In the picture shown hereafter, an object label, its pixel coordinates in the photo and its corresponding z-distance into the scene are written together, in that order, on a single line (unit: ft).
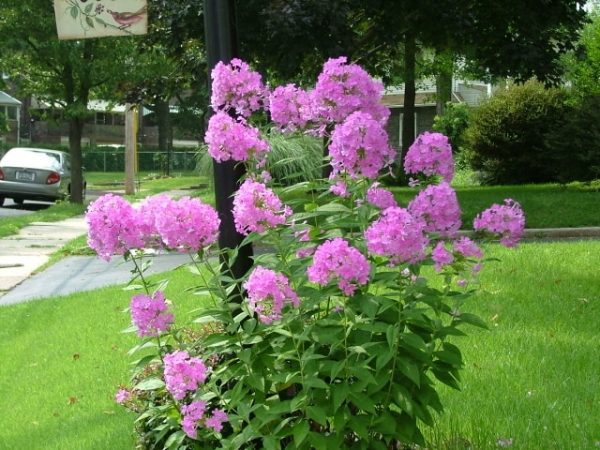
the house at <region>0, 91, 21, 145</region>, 181.92
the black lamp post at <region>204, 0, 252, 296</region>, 11.92
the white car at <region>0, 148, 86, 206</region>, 74.59
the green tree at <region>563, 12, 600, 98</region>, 65.46
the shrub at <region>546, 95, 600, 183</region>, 51.96
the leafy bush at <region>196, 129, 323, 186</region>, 52.11
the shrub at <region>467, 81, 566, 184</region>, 65.82
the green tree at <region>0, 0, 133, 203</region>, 63.10
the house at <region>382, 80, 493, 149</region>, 132.77
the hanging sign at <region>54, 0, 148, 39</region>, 14.66
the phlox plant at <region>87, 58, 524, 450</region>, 8.95
